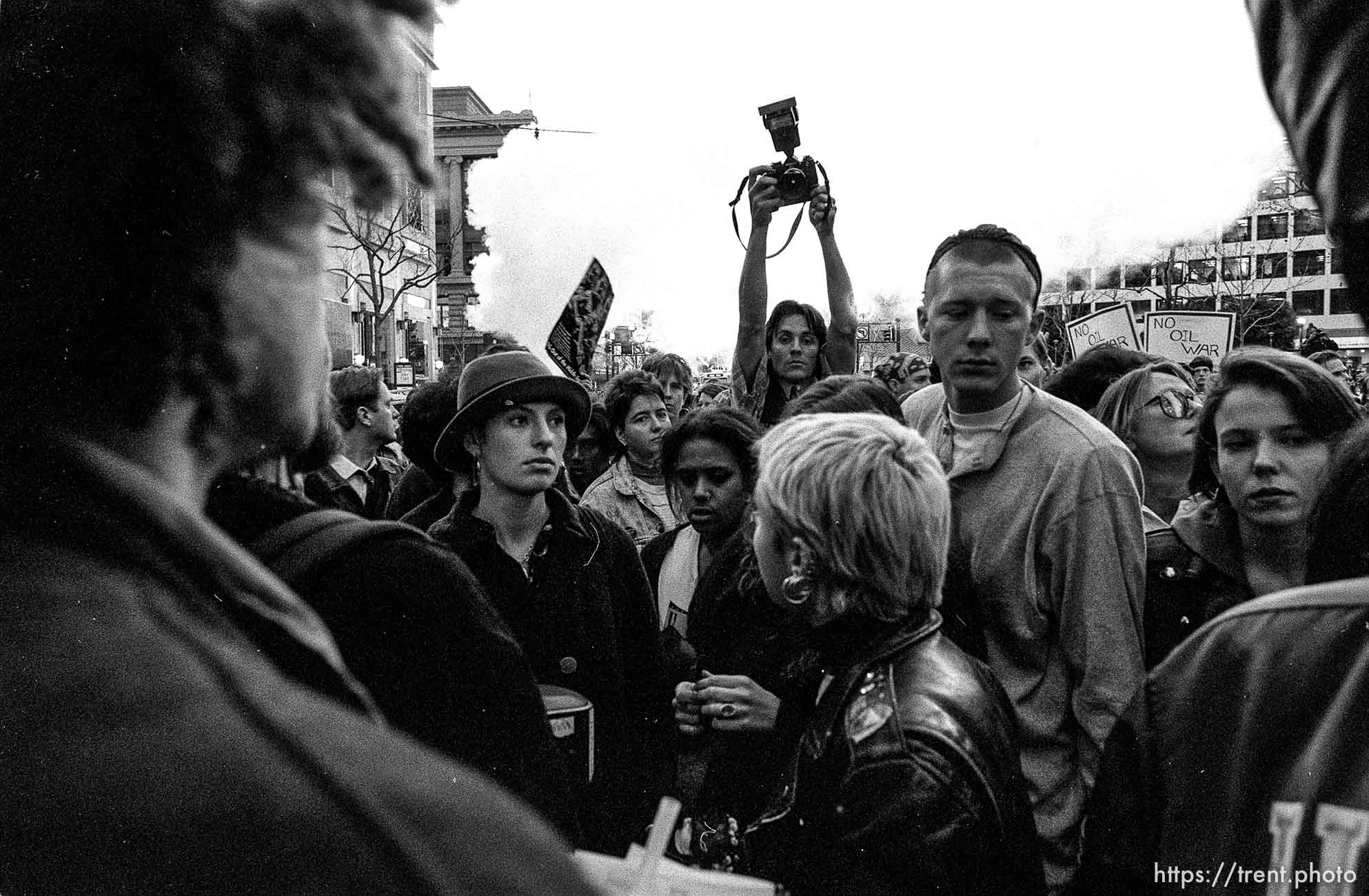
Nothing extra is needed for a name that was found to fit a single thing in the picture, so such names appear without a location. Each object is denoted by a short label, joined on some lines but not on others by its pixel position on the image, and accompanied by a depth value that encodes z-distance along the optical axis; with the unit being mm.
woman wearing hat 1286
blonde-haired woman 1516
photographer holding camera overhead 2717
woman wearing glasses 1970
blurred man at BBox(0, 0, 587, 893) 739
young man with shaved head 1659
